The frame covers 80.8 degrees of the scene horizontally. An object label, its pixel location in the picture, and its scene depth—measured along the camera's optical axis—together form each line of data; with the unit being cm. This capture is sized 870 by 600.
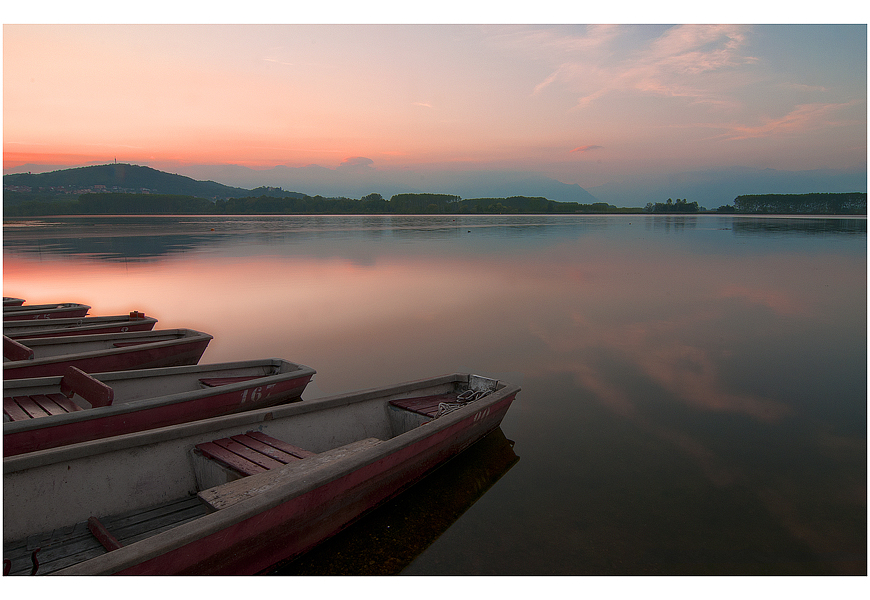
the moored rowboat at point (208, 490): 355
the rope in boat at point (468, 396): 664
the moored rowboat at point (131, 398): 506
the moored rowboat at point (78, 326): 959
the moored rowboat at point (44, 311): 1136
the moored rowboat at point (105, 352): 707
